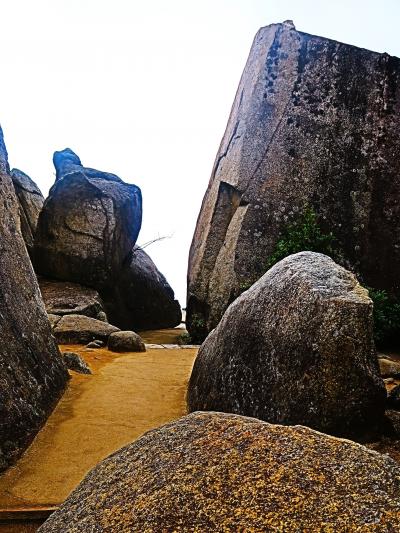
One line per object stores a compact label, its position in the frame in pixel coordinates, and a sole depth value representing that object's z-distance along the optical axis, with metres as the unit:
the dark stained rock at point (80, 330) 7.89
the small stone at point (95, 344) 7.57
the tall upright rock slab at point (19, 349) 3.25
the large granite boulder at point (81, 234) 11.32
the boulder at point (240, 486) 1.28
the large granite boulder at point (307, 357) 3.06
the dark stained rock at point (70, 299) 9.91
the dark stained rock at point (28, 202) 12.62
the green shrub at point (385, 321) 8.22
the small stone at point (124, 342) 7.63
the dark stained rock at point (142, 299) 12.36
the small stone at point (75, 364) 5.66
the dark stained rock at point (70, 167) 12.71
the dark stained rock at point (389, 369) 5.62
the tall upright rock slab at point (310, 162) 9.38
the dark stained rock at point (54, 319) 8.29
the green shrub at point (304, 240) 8.98
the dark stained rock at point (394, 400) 3.85
